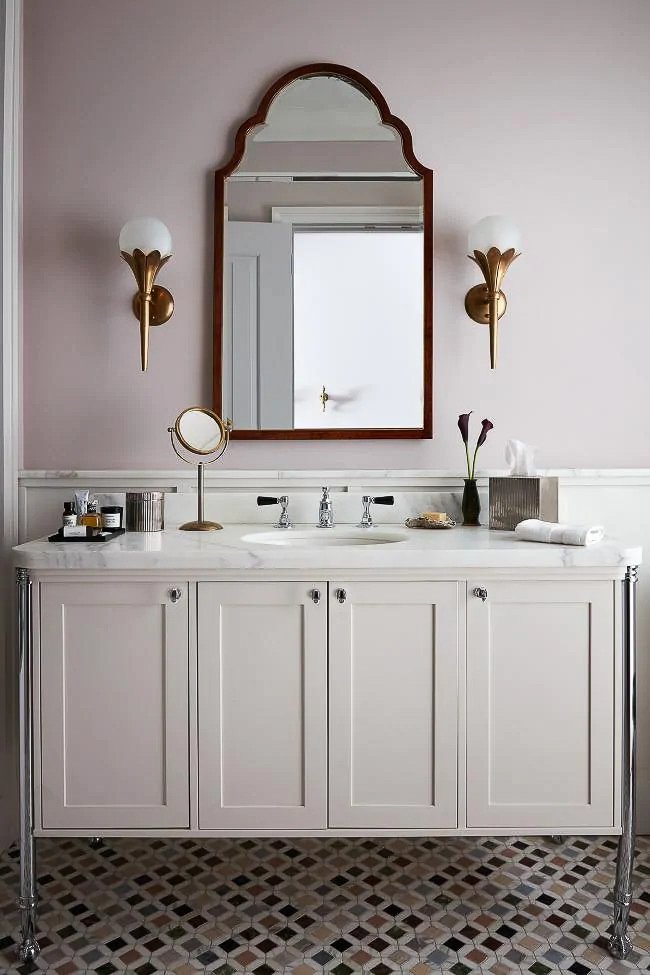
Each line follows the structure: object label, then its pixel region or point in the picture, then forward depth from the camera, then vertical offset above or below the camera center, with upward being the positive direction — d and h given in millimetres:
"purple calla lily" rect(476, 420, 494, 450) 2057 +138
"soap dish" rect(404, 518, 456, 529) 1985 -132
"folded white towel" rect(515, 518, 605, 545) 1631 -131
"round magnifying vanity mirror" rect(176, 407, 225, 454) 2000 +129
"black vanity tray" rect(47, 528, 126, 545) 1725 -154
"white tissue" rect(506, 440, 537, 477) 1973 +54
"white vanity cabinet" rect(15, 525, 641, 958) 1601 -510
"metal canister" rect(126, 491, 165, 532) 1925 -95
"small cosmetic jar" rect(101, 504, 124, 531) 1865 -108
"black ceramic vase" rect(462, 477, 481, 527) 2070 -88
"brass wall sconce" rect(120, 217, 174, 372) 2023 +642
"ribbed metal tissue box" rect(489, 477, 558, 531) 1887 -60
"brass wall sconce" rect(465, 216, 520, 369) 2039 +654
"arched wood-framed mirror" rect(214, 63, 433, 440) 2135 +640
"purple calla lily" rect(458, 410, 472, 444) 2069 +153
